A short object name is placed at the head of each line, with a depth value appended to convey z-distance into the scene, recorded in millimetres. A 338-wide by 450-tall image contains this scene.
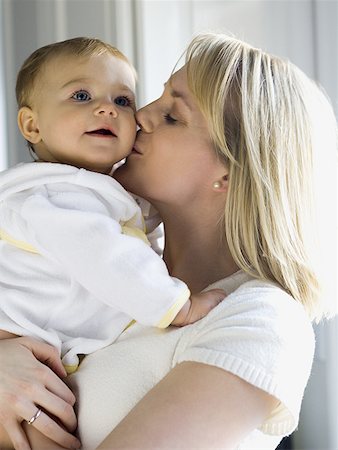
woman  1199
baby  1340
